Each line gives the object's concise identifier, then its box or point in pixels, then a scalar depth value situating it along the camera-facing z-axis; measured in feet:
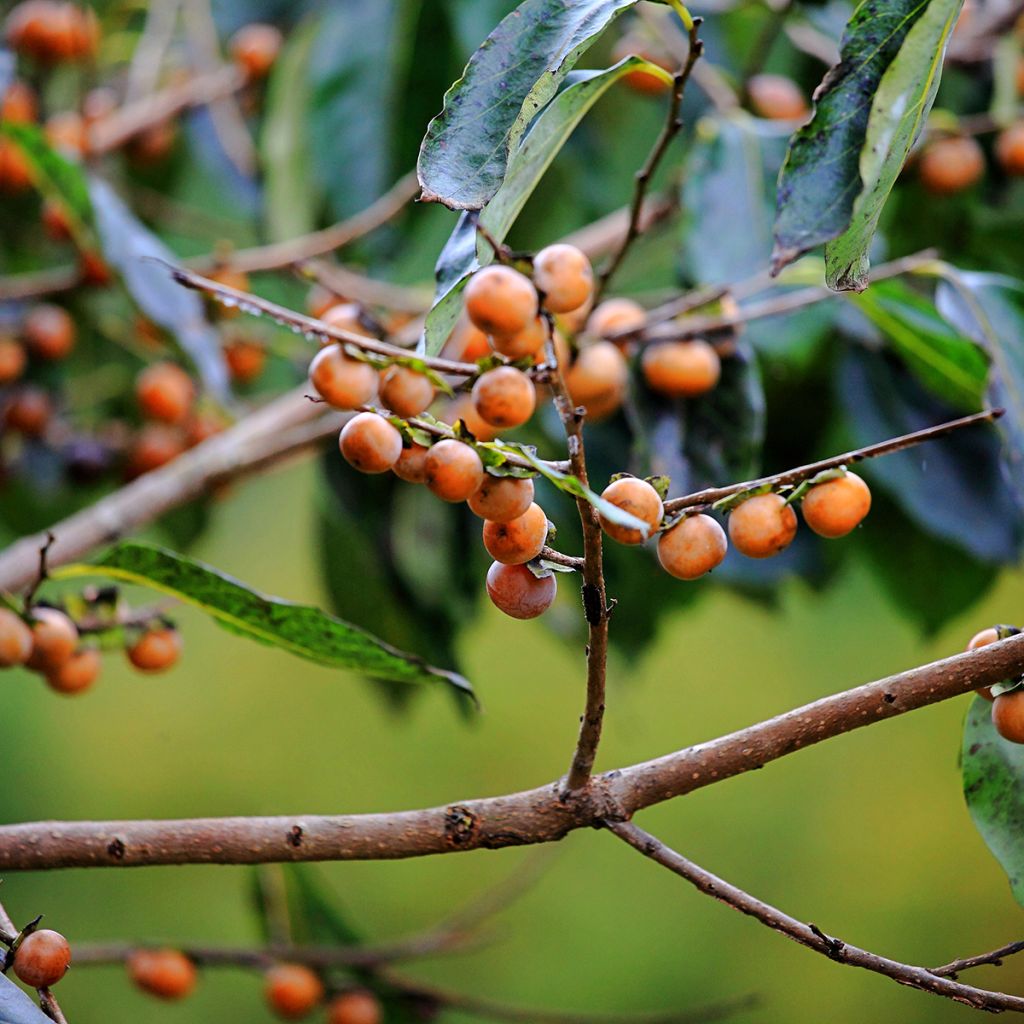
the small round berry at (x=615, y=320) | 6.14
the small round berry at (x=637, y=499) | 5.29
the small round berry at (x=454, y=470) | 5.25
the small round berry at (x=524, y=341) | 5.21
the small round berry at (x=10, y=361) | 8.87
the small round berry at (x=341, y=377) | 5.30
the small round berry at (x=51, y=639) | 5.81
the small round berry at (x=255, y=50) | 9.99
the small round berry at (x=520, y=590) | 5.34
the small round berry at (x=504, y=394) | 5.23
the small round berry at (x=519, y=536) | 5.29
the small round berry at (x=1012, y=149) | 7.62
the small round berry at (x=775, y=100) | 8.20
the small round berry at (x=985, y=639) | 5.42
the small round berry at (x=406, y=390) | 5.29
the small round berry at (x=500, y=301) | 5.19
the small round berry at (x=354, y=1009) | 7.51
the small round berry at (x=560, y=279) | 5.23
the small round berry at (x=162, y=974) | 7.16
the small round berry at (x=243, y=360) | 9.27
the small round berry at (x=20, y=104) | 9.45
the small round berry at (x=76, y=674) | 5.86
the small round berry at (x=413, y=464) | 5.31
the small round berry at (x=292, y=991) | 7.48
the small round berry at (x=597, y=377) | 6.04
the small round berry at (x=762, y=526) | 5.37
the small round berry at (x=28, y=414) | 9.00
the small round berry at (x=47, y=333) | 9.09
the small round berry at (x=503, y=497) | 5.27
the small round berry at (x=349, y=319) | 5.87
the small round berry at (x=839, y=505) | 5.37
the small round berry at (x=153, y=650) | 5.88
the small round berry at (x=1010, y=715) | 5.39
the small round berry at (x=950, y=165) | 7.55
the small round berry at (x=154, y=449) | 8.97
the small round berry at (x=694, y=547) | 5.34
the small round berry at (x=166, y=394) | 8.76
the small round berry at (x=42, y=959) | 5.42
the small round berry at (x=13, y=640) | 5.75
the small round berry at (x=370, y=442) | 5.28
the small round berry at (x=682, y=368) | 6.08
